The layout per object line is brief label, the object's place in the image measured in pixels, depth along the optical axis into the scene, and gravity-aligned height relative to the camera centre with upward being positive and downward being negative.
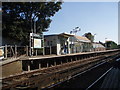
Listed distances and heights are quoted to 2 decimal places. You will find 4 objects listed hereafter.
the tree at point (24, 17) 21.14 +4.08
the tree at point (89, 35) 79.65 +4.99
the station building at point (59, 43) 23.70 +0.42
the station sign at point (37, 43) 17.48 +0.29
